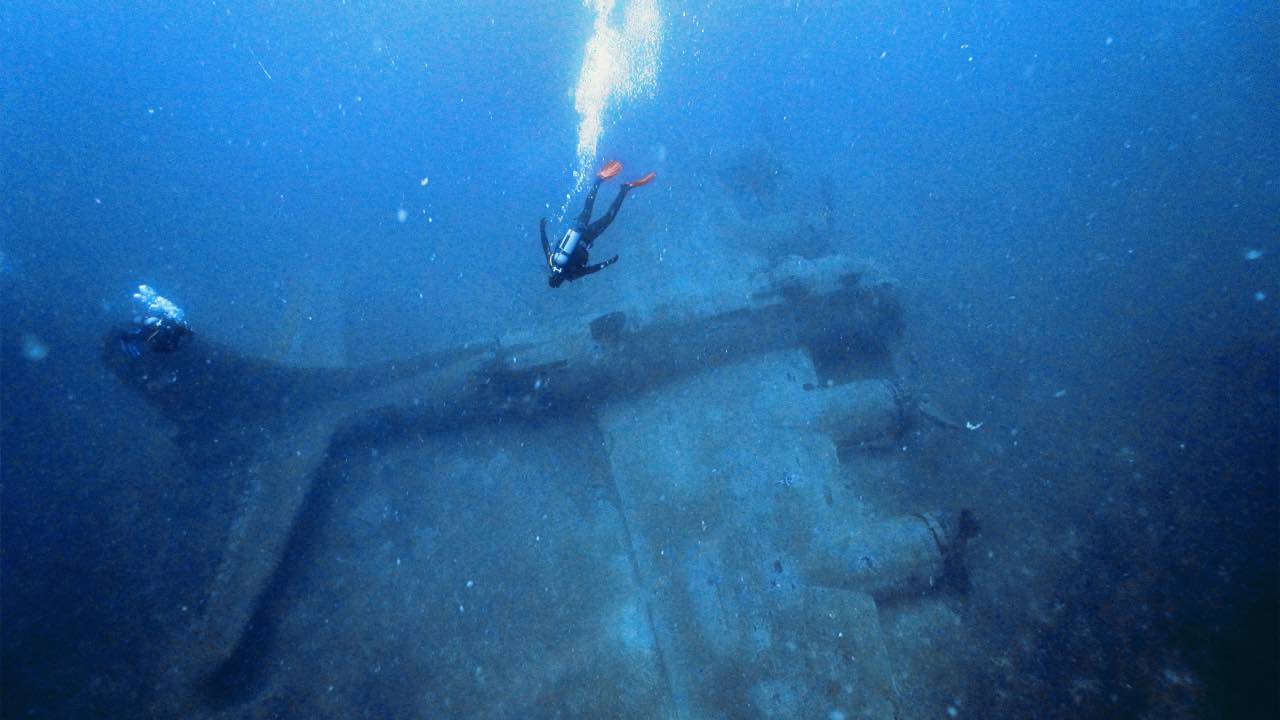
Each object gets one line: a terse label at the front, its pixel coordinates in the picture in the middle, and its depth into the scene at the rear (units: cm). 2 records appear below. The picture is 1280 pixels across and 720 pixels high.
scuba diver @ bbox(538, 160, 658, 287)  521
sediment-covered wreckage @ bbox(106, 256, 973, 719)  437
